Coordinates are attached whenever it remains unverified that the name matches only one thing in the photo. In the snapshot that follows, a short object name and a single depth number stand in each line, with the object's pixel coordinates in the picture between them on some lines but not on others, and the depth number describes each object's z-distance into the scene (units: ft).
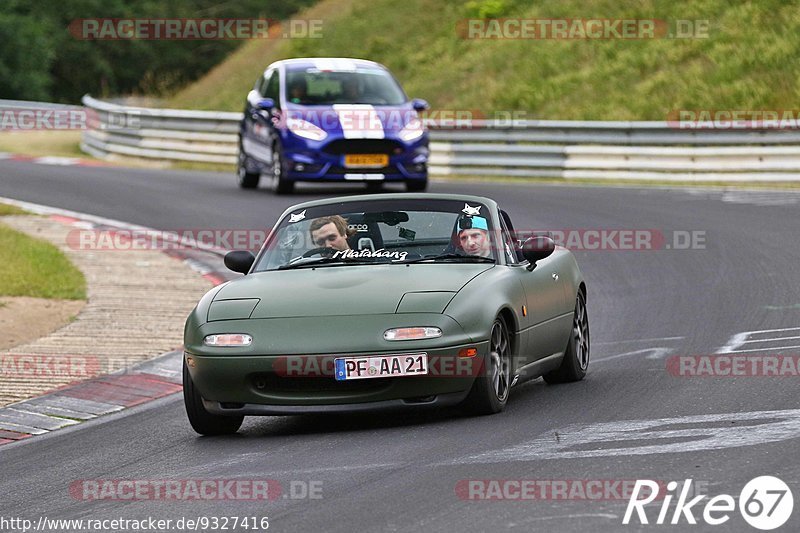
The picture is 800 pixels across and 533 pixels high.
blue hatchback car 143.74
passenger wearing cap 61.46
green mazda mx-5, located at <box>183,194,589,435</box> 53.42
